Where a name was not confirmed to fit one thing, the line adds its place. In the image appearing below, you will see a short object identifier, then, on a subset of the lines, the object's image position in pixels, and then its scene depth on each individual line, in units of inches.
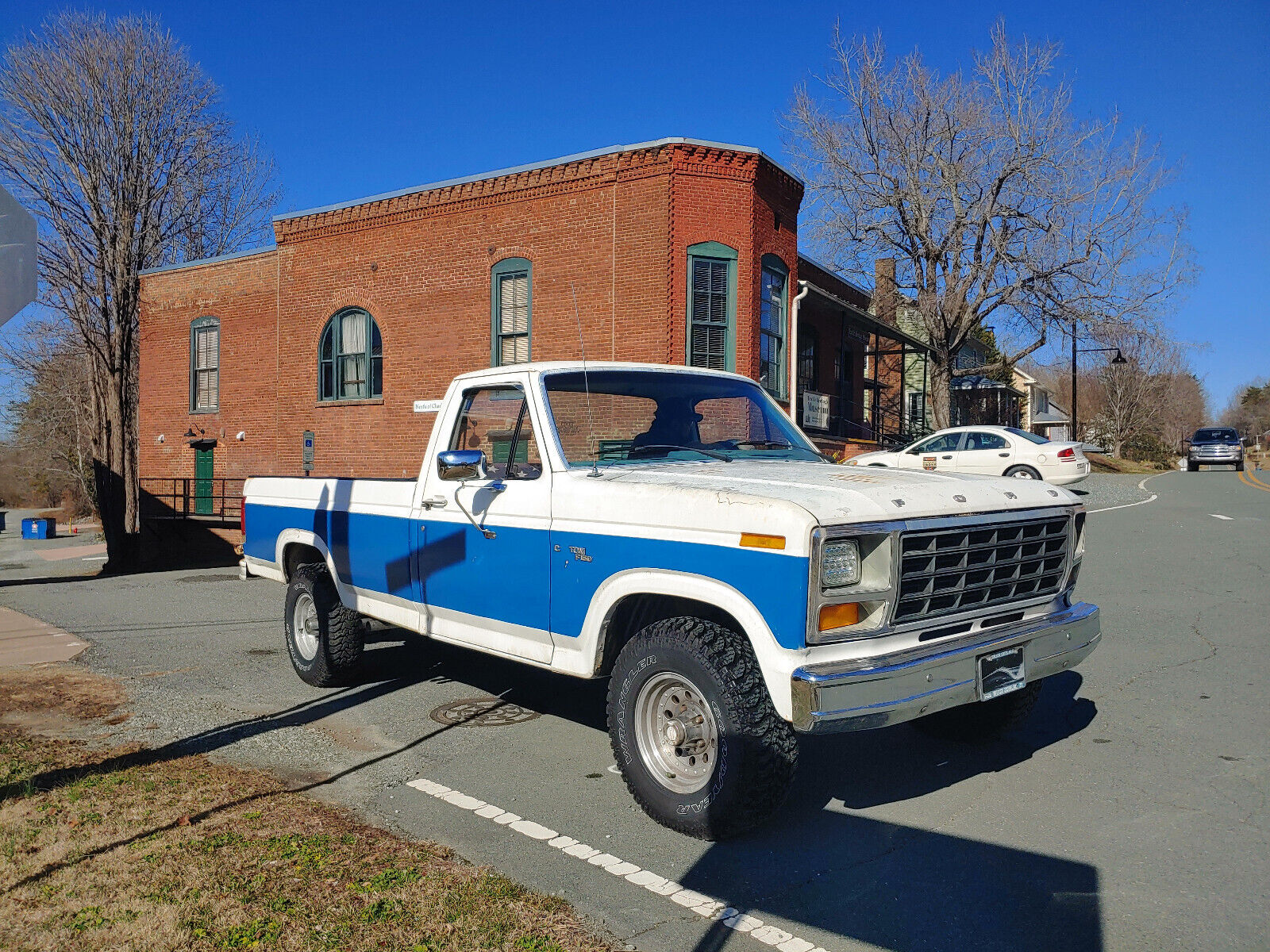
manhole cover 241.8
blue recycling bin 1551.4
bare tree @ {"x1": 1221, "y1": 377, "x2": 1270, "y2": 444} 4357.8
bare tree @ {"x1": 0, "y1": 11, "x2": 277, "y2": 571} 887.7
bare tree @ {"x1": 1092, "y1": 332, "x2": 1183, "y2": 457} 2357.3
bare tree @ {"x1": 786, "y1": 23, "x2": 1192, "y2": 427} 1059.9
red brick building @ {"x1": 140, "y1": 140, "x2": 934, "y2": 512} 665.6
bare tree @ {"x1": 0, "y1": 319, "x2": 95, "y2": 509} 1526.8
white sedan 774.5
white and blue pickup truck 148.8
